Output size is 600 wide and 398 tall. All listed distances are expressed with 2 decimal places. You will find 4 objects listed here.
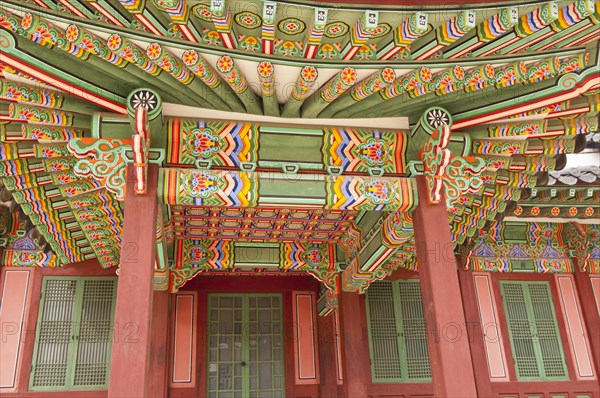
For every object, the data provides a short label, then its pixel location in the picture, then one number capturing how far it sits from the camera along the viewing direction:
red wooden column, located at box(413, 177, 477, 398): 4.55
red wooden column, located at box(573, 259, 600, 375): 8.66
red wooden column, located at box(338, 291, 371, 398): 7.59
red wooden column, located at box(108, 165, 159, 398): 4.12
